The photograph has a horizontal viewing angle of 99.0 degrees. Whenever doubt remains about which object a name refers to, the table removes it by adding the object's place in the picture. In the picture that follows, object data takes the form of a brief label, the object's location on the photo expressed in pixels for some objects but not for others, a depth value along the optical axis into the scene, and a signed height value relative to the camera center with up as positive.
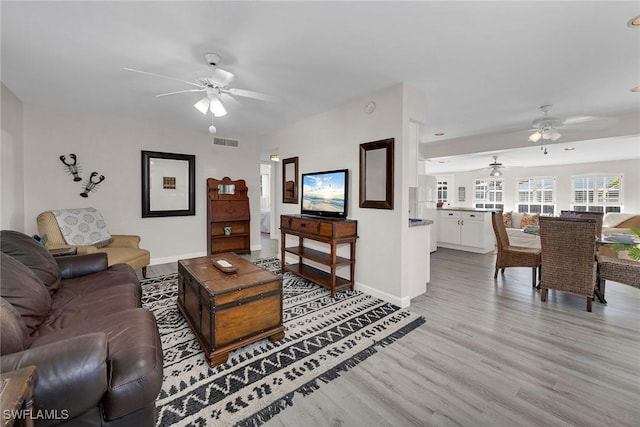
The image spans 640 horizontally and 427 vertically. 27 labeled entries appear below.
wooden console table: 3.21 -0.43
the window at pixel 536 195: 8.93 +0.45
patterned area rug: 1.58 -1.13
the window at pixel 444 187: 11.14 +0.85
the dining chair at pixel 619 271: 2.82 -0.66
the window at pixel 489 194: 9.98 +0.53
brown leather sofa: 1.00 -0.67
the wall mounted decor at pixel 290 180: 4.64 +0.48
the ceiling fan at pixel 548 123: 3.83 +1.27
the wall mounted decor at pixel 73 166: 3.94 +0.59
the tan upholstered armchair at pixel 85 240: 3.26 -0.43
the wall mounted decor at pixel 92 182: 4.11 +0.37
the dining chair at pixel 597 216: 3.84 -0.11
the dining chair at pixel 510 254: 3.61 -0.63
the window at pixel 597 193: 7.80 +0.47
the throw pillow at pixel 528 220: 7.95 -0.34
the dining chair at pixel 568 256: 2.83 -0.51
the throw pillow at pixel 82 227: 3.40 -0.27
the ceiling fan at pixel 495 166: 7.51 +1.16
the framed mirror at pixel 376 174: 3.05 +0.40
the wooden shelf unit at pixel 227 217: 5.12 -0.19
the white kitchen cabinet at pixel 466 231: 5.82 -0.50
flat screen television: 3.59 +0.20
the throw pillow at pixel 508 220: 8.67 -0.38
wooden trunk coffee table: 1.95 -0.77
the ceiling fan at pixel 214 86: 2.29 +1.08
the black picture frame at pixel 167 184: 4.56 +0.40
